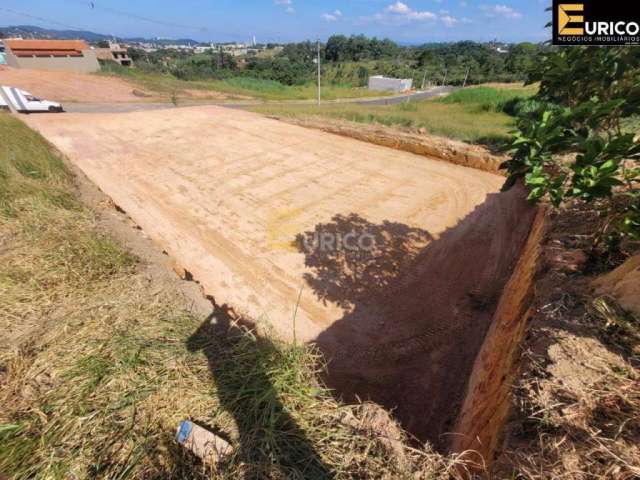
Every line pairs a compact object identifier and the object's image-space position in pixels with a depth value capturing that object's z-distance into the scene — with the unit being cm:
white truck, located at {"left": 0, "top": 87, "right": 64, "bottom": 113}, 1678
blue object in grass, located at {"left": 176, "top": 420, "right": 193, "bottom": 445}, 204
